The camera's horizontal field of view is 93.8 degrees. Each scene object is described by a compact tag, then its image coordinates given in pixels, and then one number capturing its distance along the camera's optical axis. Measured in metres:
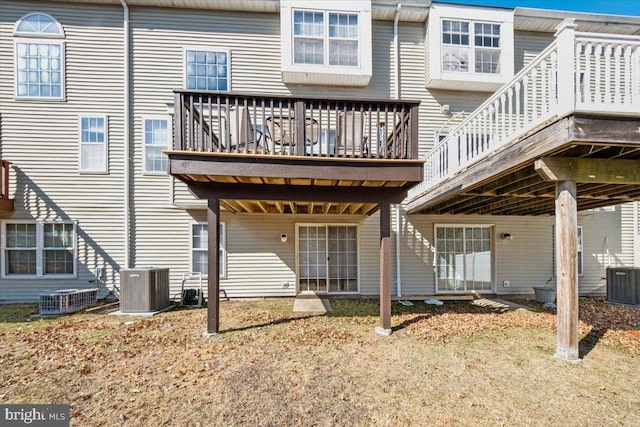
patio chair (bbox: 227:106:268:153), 4.57
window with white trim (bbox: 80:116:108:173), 7.87
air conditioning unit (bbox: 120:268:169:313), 6.46
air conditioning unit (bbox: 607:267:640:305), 7.46
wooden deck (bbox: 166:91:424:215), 4.54
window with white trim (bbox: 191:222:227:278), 8.02
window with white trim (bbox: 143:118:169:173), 7.96
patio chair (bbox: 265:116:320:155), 4.61
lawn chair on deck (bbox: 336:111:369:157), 4.77
